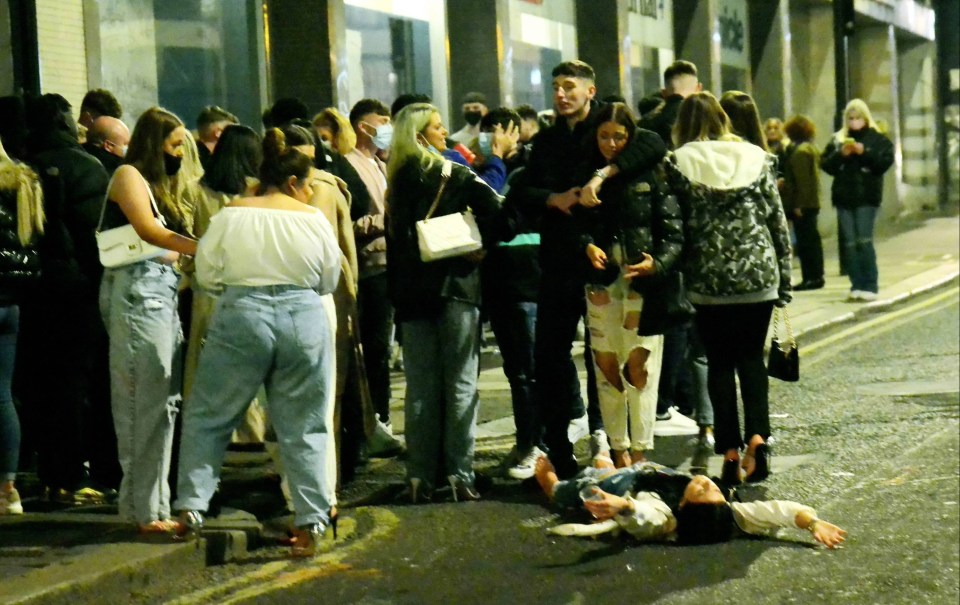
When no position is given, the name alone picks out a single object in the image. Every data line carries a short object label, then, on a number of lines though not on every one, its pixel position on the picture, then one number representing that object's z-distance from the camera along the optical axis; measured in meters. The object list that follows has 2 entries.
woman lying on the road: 14.22
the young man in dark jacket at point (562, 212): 16.64
